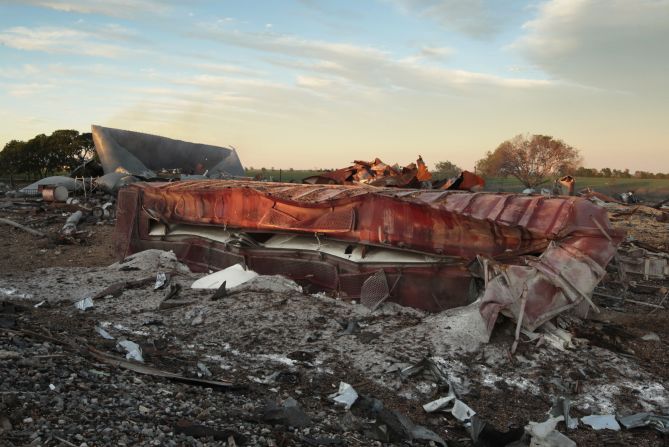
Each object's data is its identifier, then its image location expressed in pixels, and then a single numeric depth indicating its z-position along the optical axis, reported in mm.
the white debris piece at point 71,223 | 16670
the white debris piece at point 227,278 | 8148
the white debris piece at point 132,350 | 5312
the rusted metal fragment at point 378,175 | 9445
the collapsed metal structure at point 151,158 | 25891
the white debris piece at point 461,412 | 4586
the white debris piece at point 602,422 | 4625
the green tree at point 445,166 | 36094
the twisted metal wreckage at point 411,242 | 5922
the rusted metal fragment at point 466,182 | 8836
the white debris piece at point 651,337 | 6562
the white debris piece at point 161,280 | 8286
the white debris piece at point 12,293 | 8098
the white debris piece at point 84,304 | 7414
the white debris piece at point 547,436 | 4109
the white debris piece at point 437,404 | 4723
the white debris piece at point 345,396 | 4672
